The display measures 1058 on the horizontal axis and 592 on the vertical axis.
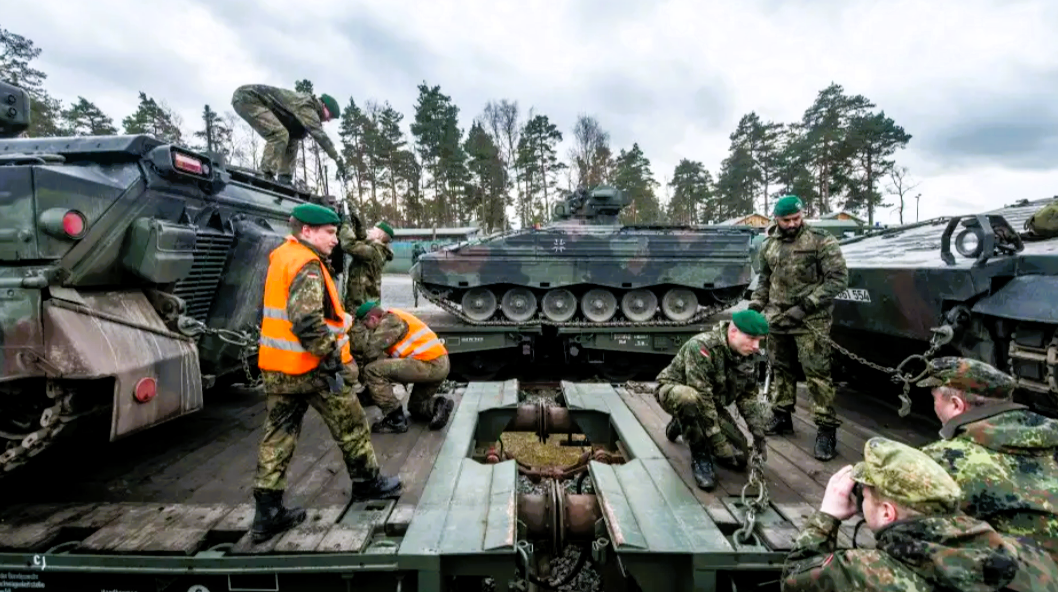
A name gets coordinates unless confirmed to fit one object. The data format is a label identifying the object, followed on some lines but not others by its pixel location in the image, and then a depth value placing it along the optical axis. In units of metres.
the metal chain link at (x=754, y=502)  2.74
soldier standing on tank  6.27
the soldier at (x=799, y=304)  4.00
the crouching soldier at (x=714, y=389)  3.42
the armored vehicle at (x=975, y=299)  3.27
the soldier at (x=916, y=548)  1.56
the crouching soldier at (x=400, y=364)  4.47
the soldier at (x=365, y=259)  5.46
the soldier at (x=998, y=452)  1.98
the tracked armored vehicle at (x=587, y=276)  9.26
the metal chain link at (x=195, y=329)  3.51
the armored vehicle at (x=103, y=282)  2.80
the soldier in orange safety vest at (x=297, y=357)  2.79
